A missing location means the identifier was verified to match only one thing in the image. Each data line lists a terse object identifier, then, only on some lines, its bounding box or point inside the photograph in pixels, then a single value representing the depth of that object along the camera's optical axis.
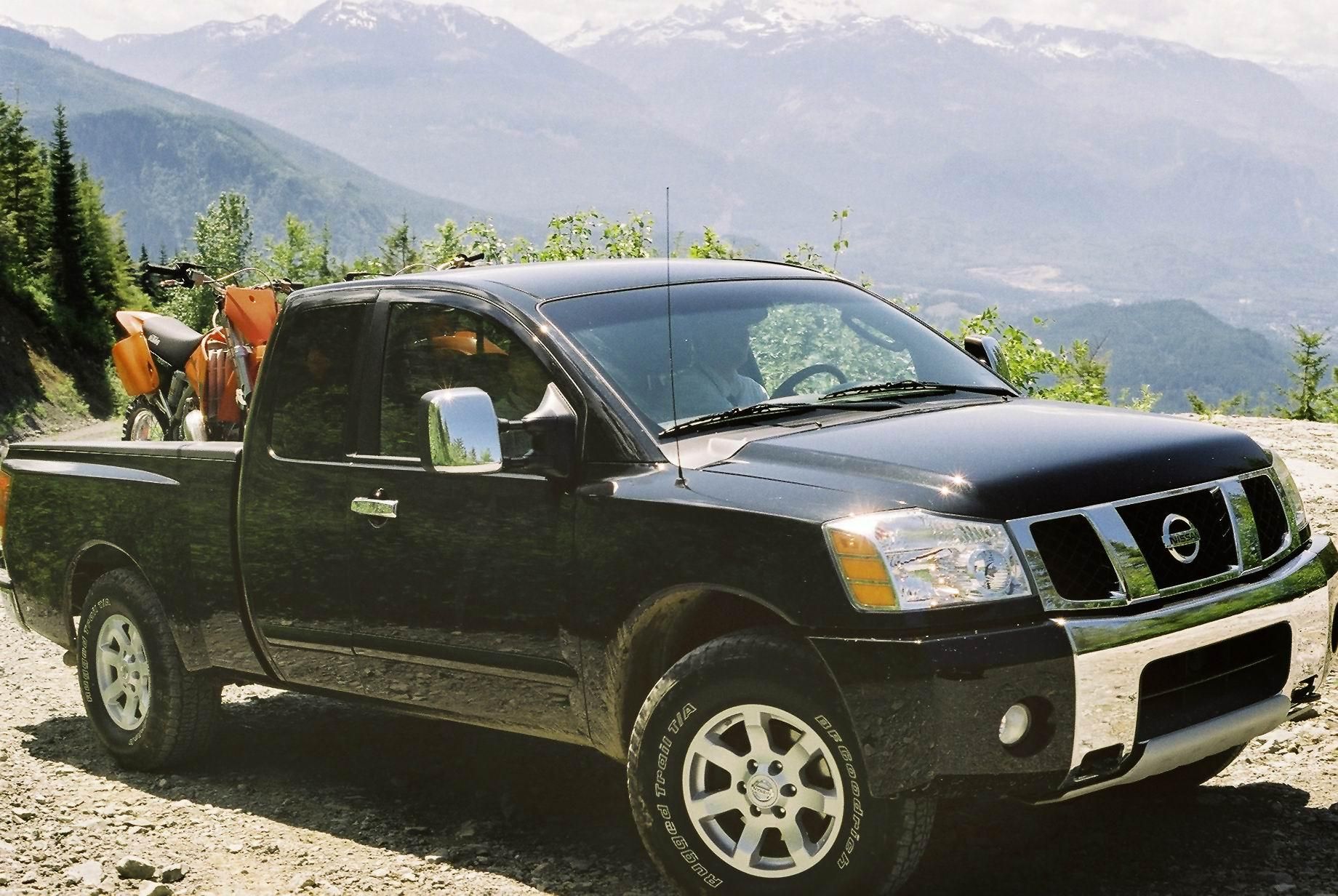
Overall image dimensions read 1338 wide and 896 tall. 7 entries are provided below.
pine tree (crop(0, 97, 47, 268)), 73.06
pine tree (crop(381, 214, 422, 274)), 126.88
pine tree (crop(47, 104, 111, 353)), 71.00
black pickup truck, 3.76
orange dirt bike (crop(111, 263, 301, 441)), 9.64
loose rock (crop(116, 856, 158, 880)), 5.00
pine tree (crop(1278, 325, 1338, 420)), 55.69
